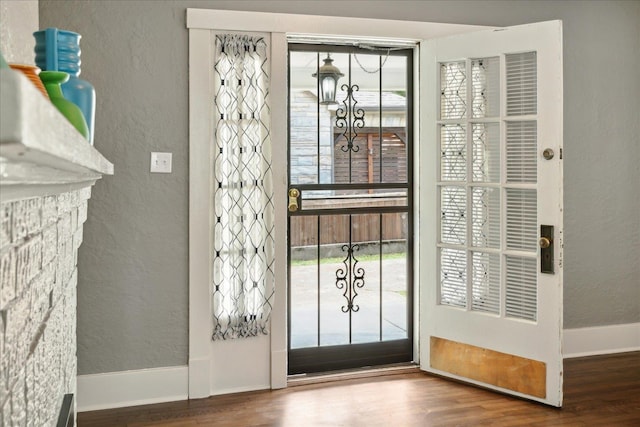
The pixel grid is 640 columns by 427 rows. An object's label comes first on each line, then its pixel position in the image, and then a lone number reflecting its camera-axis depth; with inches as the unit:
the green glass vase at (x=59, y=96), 40.8
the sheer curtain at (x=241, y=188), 132.3
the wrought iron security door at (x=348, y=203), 147.8
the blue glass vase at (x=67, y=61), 50.0
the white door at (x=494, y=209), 126.5
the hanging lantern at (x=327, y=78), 147.5
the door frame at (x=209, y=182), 130.9
